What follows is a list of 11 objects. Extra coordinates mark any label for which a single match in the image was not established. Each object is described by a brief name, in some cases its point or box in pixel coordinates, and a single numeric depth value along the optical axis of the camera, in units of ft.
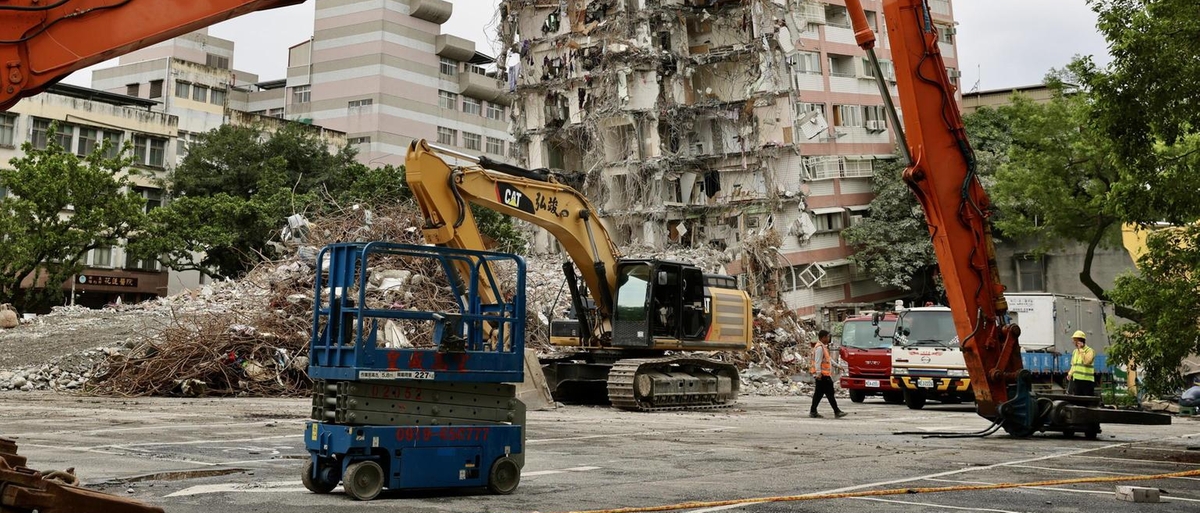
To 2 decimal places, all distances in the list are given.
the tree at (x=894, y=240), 163.94
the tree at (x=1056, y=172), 117.50
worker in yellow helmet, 64.34
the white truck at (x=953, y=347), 76.13
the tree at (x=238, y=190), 146.51
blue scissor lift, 27.22
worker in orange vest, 64.08
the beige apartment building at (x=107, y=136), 164.45
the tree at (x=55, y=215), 125.49
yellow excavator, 61.16
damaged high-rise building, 164.96
